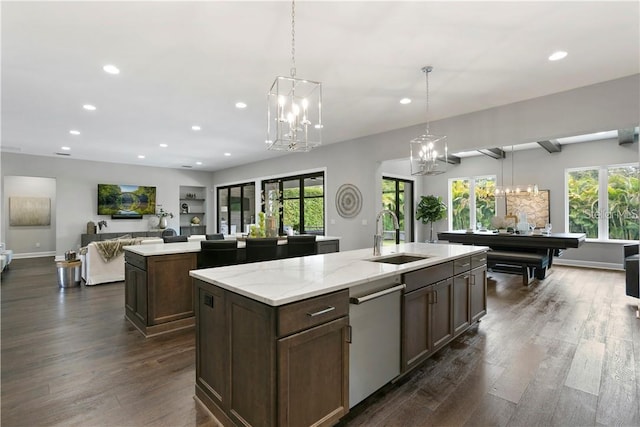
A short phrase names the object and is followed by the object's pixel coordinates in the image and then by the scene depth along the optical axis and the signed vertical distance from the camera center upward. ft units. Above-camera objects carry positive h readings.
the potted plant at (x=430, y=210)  28.58 +0.40
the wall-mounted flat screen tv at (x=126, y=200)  30.40 +1.64
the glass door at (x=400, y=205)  26.95 +0.91
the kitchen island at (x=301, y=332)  4.96 -2.27
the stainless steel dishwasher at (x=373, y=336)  6.27 -2.66
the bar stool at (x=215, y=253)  10.52 -1.28
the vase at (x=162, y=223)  32.78 -0.74
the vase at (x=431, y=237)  29.68 -2.26
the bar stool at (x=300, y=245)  12.96 -1.28
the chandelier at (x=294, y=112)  8.28 +5.28
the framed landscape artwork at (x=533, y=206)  25.68 +0.62
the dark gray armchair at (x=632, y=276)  13.70 -2.85
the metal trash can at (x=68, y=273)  17.30 -3.23
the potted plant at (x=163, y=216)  32.81 +0.01
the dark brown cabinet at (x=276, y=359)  4.88 -2.53
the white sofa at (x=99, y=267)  17.84 -3.04
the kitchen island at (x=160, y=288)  10.62 -2.59
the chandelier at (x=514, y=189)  24.18 +1.95
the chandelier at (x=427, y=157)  12.97 +2.44
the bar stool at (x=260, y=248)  11.35 -1.22
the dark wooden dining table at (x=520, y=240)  18.20 -1.74
